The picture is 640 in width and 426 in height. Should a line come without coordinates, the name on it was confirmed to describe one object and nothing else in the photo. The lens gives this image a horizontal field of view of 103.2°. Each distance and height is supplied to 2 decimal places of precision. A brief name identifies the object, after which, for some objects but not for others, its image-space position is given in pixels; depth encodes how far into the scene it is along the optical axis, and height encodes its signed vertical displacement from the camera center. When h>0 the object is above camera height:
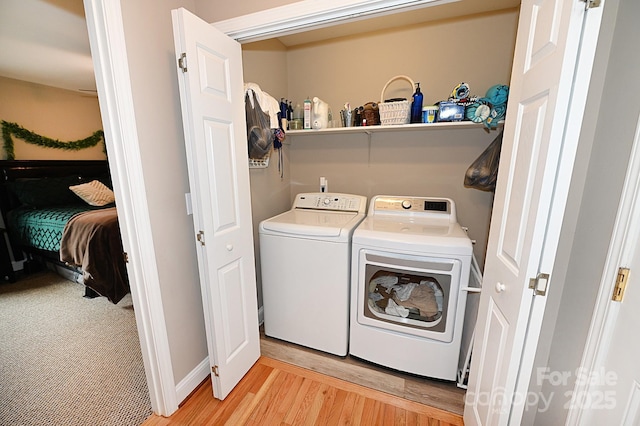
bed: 2.31 -0.60
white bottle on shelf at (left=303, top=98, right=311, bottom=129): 2.09 +0.40
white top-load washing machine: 1.67 -0.79
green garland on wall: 3.23 +0.32
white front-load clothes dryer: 1.45 -0.83
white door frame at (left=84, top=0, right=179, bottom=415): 1.02 -0.12
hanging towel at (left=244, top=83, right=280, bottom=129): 1.71 +0.42
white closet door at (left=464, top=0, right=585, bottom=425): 0.70 -0.10
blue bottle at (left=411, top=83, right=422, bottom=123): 1.79 +0.39
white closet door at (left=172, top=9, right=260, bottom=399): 1.17 -0.13
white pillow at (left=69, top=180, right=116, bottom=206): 3.31 -0.41
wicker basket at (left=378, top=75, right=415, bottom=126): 1.79 +0.35
